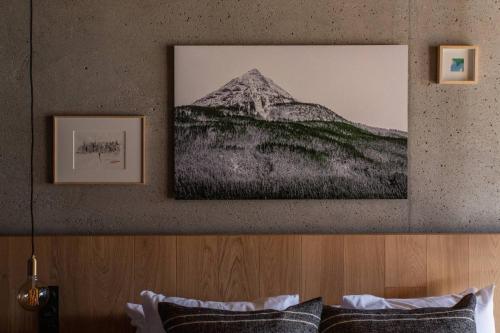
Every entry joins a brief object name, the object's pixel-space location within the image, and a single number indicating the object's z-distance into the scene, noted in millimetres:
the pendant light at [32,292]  2578
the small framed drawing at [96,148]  2980
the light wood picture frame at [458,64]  3037
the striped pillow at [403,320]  2451
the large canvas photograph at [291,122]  3002
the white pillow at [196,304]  2684
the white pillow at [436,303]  2741
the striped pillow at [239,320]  2424
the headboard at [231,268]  2930
